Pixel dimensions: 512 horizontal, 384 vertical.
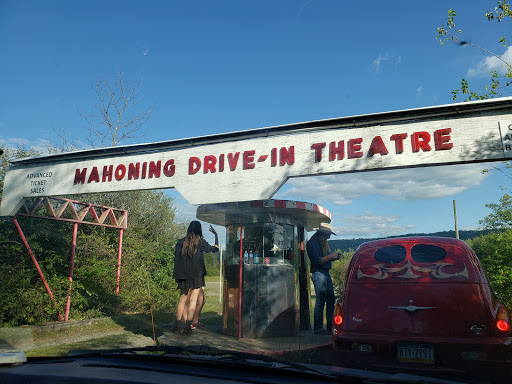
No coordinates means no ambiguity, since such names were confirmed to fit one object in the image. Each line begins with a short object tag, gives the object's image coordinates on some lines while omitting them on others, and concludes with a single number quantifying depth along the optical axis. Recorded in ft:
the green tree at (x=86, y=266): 30.14
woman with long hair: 24.77
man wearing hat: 26.37
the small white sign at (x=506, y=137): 15.43
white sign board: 16.33
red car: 13.48
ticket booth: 25.43
